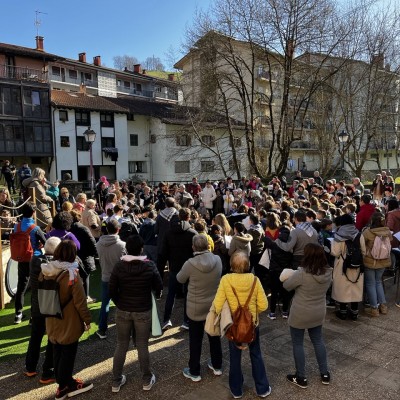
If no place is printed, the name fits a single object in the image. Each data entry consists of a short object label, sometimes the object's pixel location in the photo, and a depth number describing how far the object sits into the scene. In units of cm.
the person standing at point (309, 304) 402
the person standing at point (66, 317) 383
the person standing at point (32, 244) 573
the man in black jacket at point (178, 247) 574
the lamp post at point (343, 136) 1850
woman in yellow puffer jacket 373
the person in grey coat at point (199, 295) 423
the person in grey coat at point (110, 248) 526
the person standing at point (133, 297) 394
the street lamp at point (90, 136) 1680
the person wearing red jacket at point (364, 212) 808
